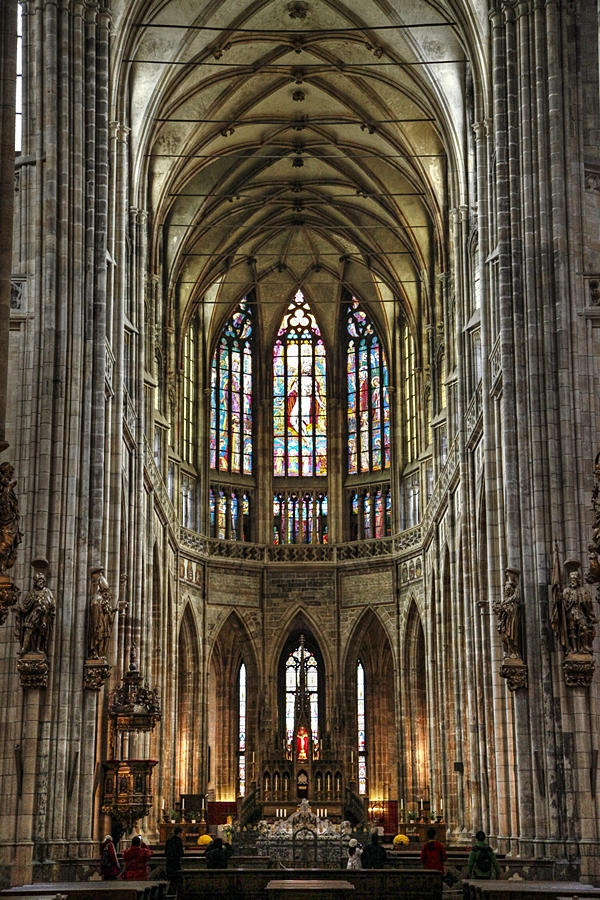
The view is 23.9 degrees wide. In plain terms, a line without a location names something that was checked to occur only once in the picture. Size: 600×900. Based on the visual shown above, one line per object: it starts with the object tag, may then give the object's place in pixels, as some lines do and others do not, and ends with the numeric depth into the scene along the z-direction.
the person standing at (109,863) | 24.52
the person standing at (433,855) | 25.94
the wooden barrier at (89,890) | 17.84
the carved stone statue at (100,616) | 26.64
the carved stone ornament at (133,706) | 30.03
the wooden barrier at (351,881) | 24.91
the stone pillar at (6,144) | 16.20
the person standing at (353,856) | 28.88
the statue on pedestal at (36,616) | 23.89
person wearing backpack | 23.55
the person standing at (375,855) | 27.50
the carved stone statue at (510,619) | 26.75
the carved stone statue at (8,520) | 15.20
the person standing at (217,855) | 26.53
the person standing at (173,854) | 27.03
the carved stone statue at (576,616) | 24.73
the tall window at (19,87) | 27.51
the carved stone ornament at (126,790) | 29.33
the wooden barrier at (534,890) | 17.39
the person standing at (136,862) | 23.72
